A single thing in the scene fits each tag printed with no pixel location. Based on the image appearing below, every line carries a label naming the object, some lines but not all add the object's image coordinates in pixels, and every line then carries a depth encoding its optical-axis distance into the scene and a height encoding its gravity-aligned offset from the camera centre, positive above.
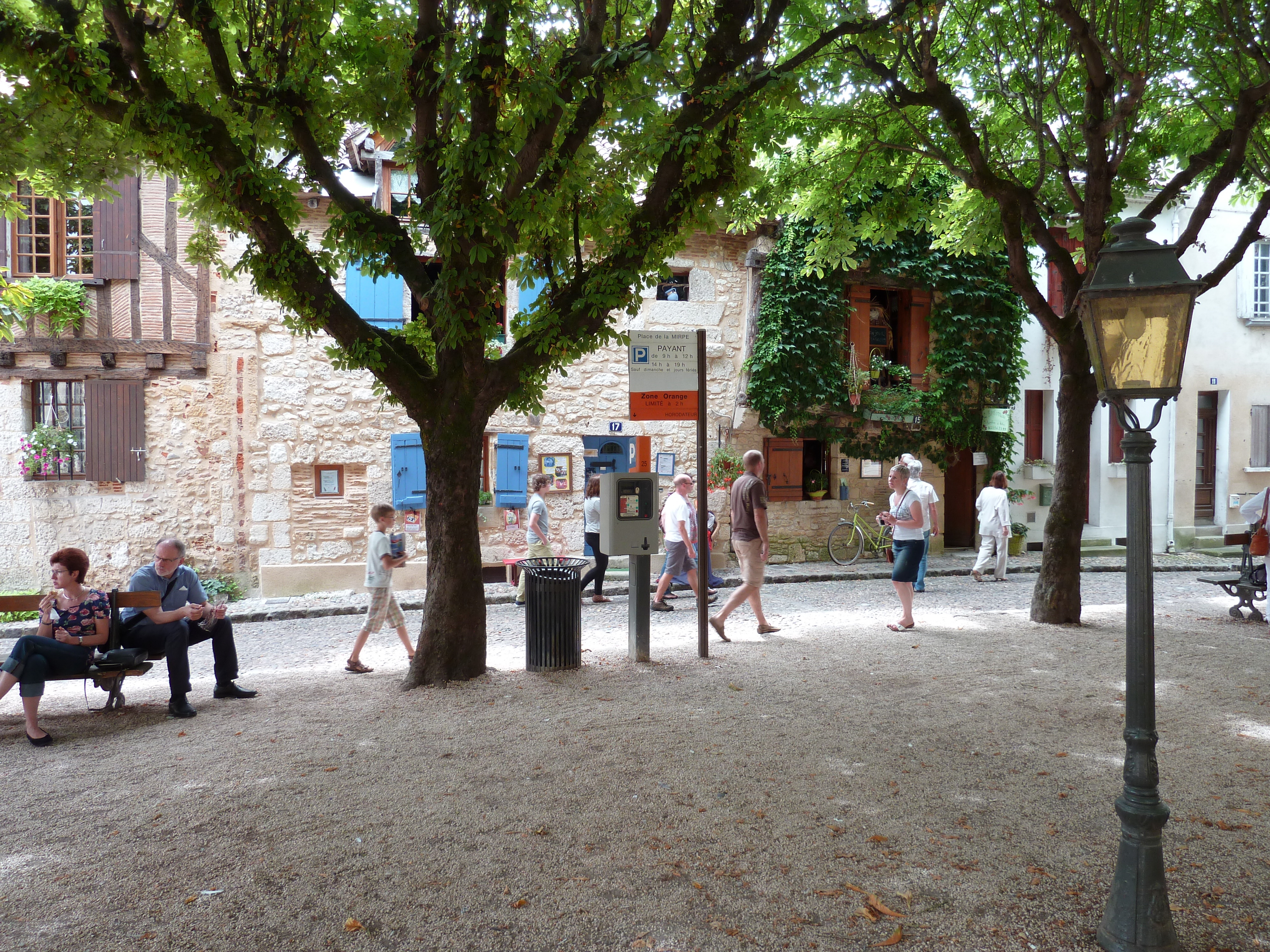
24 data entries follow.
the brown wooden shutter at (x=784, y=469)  15.55 +0.08
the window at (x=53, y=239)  12.21 +3.35
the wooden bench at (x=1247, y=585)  9.45 -1.25
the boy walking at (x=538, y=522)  10.86 -0.58
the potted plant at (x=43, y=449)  12.10 +0.40
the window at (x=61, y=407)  12.41 +1.01
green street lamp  2.97 +0.02
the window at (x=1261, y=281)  18.52 +4.08
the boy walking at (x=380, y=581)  7.34 -0.89
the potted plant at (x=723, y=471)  14.80 +0.06
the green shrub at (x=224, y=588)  12.49 -1.59
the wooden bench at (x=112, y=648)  5.84 -1.19
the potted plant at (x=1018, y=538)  16.58 -1.24
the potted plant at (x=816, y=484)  15.92 -0.19
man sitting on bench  6.03 -0.99
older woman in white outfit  13.52 -0.79
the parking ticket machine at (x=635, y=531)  7.53 -0.48
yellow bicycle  15.54 -1.19
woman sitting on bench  5.45 -1.04
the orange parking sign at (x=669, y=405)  7.44 +0.60
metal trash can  7.15 -1.17
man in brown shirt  8.15 -0.51
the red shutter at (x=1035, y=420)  17.70 +1.07
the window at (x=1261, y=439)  18.47 +0.69
